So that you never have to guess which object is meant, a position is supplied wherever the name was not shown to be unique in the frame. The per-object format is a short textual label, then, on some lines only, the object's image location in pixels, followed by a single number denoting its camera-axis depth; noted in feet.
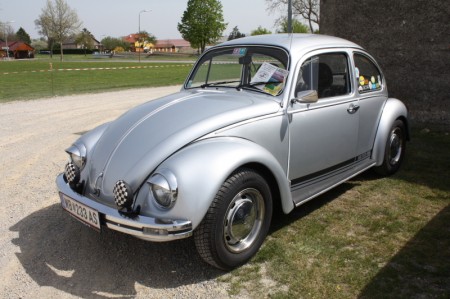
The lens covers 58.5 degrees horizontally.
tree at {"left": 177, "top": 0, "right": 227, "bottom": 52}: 227.16
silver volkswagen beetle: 9.20
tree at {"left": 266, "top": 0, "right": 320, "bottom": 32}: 147.64
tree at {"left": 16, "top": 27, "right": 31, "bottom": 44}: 373.97
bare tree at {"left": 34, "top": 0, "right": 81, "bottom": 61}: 197.83
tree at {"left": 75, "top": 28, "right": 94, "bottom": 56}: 287.28
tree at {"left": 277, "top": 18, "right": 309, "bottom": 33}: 204.70
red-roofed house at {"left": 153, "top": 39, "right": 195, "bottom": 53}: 407.85
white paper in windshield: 12.10
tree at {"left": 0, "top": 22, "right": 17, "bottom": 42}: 346.13
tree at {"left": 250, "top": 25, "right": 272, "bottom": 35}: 249.92
